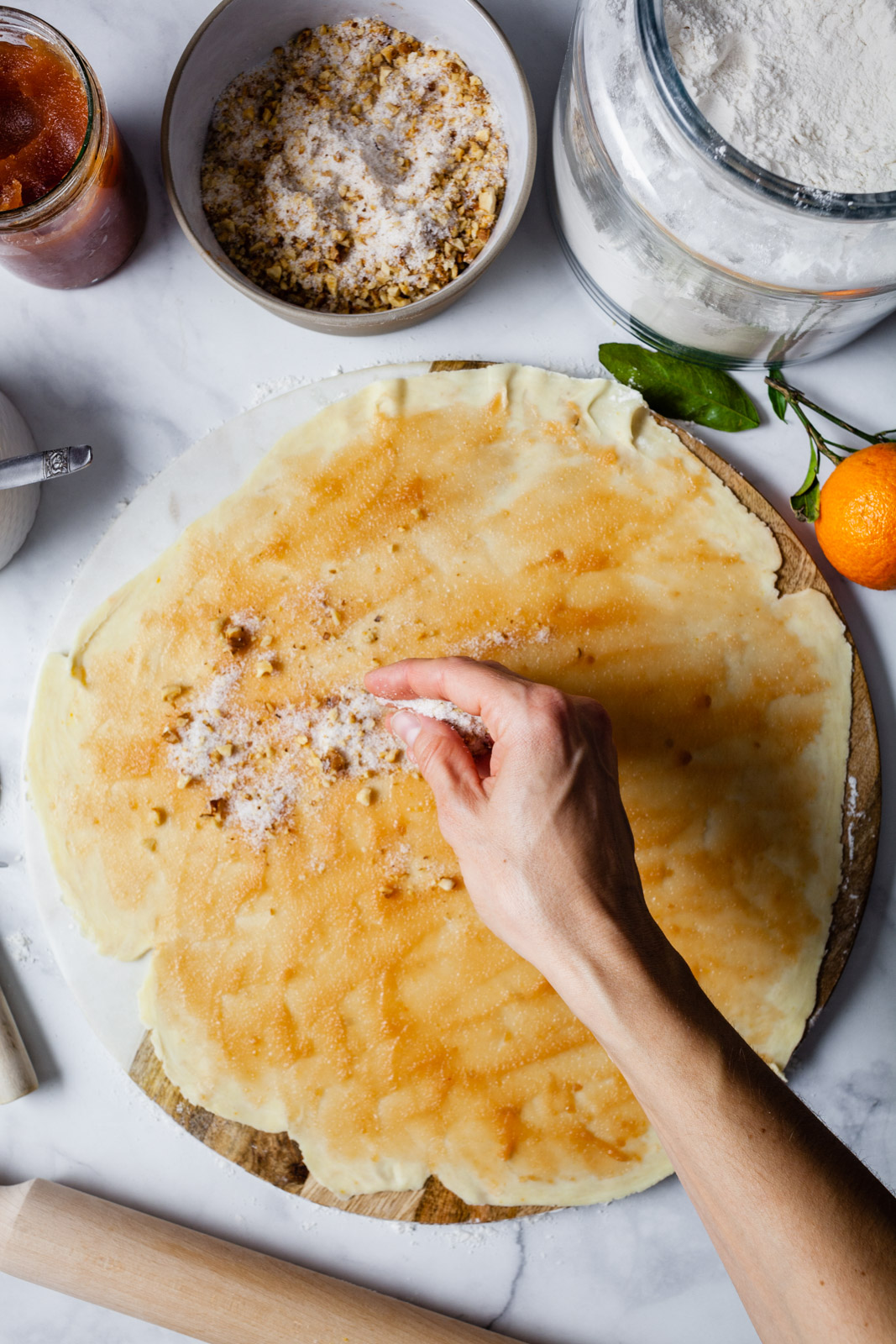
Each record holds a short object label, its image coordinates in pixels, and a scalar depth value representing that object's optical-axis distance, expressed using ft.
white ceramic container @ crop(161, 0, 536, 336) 2.07
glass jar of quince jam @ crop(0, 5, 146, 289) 1.97
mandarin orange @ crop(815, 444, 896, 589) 2.08
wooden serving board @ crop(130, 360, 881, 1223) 2.17
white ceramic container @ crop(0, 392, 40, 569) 2.13
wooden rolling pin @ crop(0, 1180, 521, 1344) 2.15
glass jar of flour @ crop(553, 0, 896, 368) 1.82
